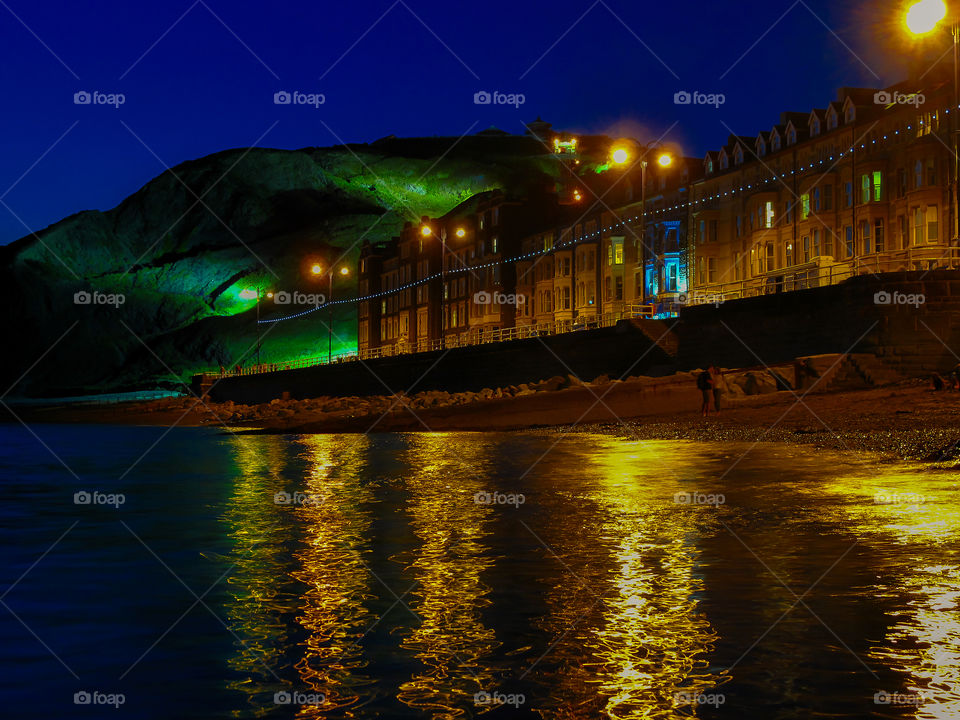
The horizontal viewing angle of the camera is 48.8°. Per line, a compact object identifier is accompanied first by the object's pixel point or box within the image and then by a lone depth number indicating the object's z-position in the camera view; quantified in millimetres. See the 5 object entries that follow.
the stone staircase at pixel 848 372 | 32906
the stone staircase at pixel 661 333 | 44156
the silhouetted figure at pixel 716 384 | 32750
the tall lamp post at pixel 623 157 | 35812
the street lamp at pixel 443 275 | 99562
